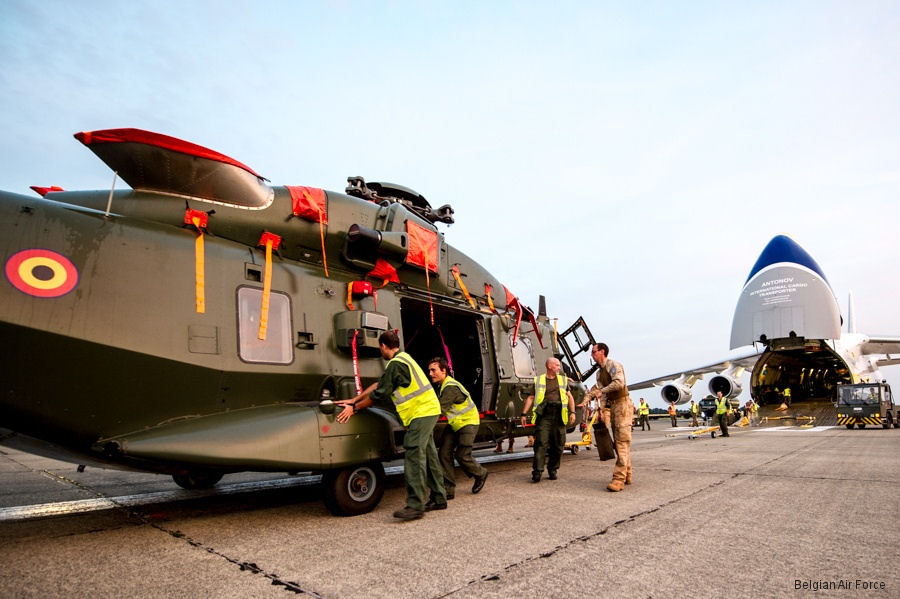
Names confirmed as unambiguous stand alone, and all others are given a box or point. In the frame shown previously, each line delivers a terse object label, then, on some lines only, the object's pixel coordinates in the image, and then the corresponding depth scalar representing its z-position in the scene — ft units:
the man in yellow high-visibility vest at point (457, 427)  17.92
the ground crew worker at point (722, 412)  51.70
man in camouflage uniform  18.79
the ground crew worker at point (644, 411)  78.48
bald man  21.40
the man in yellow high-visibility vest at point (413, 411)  14.62
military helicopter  11.57
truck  64.64
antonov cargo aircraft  77.07
